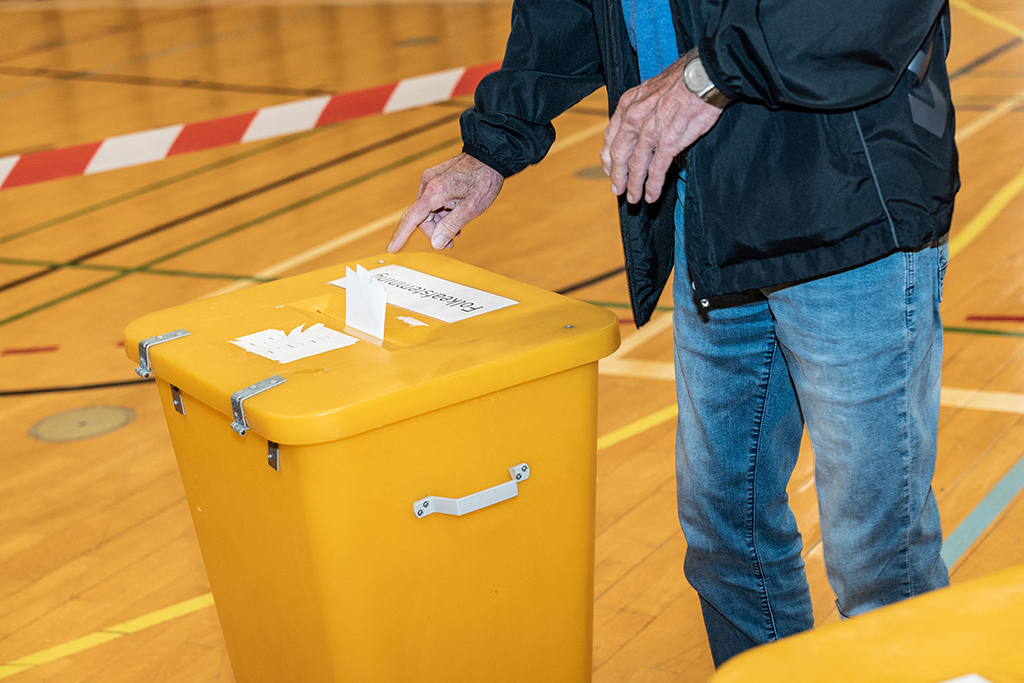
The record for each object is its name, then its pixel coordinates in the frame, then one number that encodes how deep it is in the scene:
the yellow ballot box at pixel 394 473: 1.25
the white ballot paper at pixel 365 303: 1.34
